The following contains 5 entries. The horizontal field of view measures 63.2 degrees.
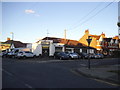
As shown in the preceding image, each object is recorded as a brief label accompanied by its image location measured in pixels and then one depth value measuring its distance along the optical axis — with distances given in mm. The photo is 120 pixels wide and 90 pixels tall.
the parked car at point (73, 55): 21188
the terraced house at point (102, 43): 37605
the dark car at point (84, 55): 22701
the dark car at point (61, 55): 19880
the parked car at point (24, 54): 20490
